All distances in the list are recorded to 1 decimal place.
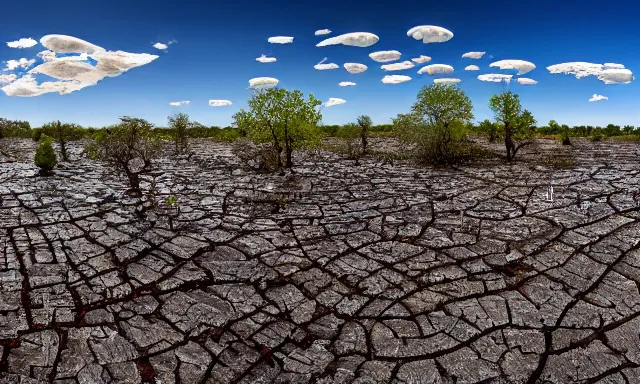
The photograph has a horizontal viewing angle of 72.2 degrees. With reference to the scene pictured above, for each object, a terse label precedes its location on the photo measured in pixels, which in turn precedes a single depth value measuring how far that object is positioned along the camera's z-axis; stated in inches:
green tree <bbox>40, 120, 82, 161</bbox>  724.7
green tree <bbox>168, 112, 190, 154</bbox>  865.5
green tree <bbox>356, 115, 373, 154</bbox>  812.6
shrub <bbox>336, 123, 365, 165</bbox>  802.8
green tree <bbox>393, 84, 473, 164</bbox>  652.7
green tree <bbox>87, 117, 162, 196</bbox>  465.1
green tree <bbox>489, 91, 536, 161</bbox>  638.5
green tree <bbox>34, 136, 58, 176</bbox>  573.6
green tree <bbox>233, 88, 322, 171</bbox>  605.0
